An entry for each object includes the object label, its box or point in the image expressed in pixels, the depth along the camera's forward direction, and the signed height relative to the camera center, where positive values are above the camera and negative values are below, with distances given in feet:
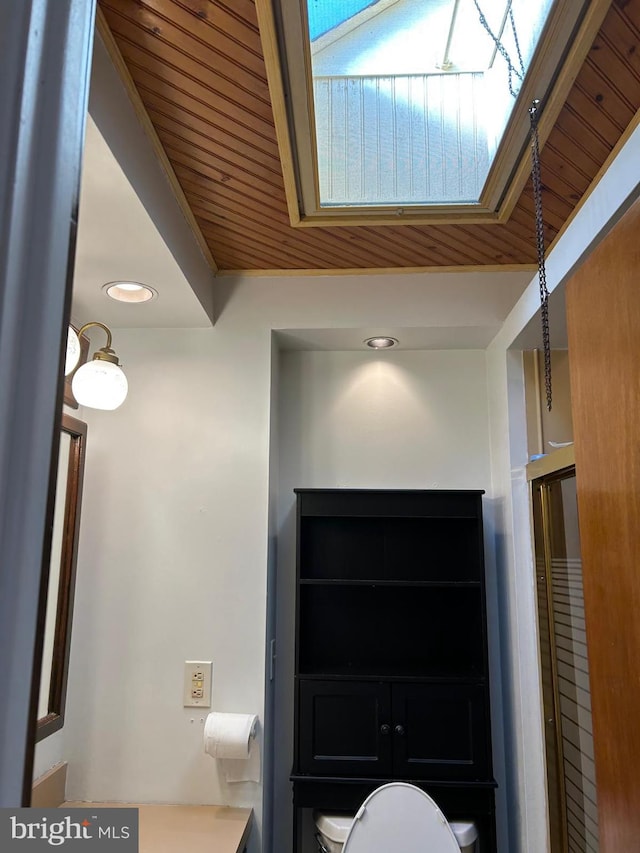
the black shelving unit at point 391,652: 6.71 -1.35
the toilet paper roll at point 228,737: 6.31 -1.99
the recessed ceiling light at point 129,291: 6.37 +2.64
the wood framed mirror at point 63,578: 6.08 -0.37
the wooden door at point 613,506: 2.89 +0.20
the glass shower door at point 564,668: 5.10 -1.11
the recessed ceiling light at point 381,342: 7.97 +2.61
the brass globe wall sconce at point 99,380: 5.43 +1.42
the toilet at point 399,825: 5.99 -2.75
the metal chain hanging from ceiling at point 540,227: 4.58 +2.26
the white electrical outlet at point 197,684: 6.81 -1.56
